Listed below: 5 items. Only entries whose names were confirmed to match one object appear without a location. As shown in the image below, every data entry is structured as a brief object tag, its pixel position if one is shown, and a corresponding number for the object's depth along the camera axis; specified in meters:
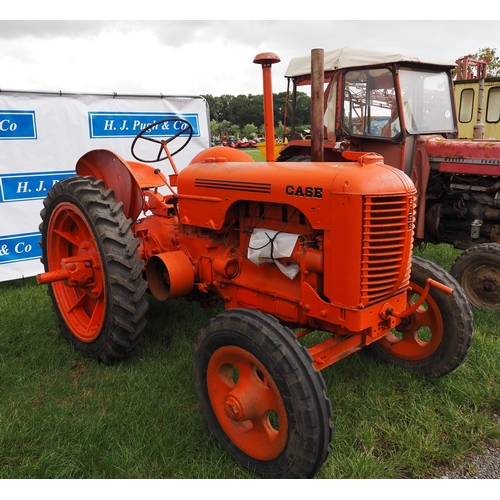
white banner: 5.01
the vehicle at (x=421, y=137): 4.75
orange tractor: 2.10
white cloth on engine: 2.44
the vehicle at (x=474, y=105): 9.17
